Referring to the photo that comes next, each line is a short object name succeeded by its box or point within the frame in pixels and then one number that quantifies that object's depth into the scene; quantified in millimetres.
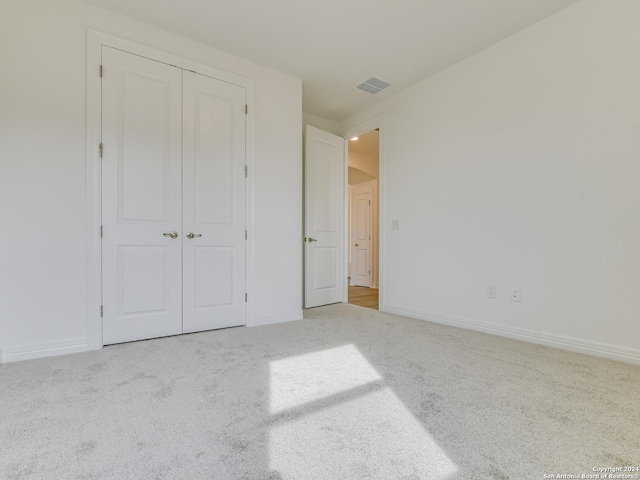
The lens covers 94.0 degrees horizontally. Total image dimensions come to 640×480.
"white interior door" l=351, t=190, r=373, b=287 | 6867
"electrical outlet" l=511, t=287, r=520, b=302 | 2633
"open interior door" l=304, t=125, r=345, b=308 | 4012
